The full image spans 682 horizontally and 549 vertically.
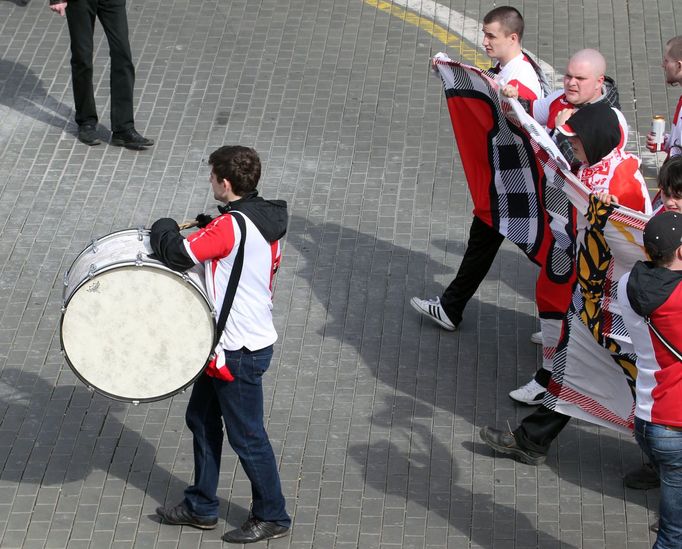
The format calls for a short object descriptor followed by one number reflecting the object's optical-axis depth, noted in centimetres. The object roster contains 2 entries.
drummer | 1128
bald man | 1377
